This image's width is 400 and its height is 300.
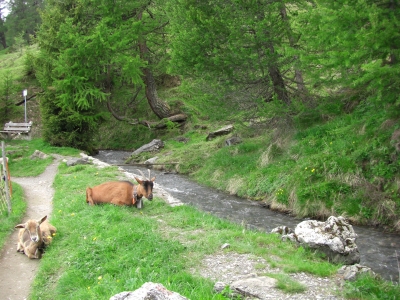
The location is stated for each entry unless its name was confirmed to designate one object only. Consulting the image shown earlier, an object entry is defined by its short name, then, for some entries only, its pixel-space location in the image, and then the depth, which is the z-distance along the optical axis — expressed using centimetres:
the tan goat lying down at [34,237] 935
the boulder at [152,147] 2652
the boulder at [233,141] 2180
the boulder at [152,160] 2408
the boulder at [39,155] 2334
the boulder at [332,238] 871
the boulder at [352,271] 691
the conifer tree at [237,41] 1680
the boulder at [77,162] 1942
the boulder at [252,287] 634
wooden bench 3055
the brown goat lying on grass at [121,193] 1173
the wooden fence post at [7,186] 1180
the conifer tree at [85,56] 2673
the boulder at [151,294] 417
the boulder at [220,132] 2466
